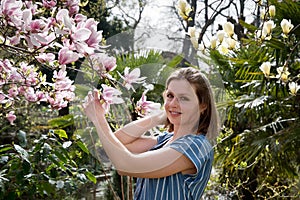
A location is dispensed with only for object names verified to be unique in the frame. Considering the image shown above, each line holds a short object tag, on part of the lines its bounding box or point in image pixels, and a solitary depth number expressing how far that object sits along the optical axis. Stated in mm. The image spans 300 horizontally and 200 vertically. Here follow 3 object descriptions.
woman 1054
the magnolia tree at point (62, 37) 926
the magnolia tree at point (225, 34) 1449
